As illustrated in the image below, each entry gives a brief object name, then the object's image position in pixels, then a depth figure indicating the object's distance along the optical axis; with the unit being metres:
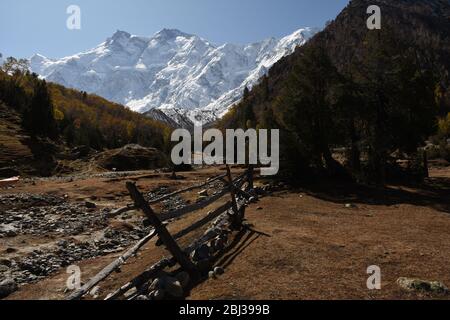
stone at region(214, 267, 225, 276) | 11.19
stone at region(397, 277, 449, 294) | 9.09
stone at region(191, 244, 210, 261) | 12.24
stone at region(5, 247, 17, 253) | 18.04
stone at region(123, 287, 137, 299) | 10.05
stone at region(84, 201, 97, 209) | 29.96
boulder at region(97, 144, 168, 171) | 71.06
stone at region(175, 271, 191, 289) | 10.58
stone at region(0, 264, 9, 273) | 15.67
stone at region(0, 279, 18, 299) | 13.42
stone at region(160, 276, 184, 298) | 9.95
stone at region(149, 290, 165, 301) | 9.66
